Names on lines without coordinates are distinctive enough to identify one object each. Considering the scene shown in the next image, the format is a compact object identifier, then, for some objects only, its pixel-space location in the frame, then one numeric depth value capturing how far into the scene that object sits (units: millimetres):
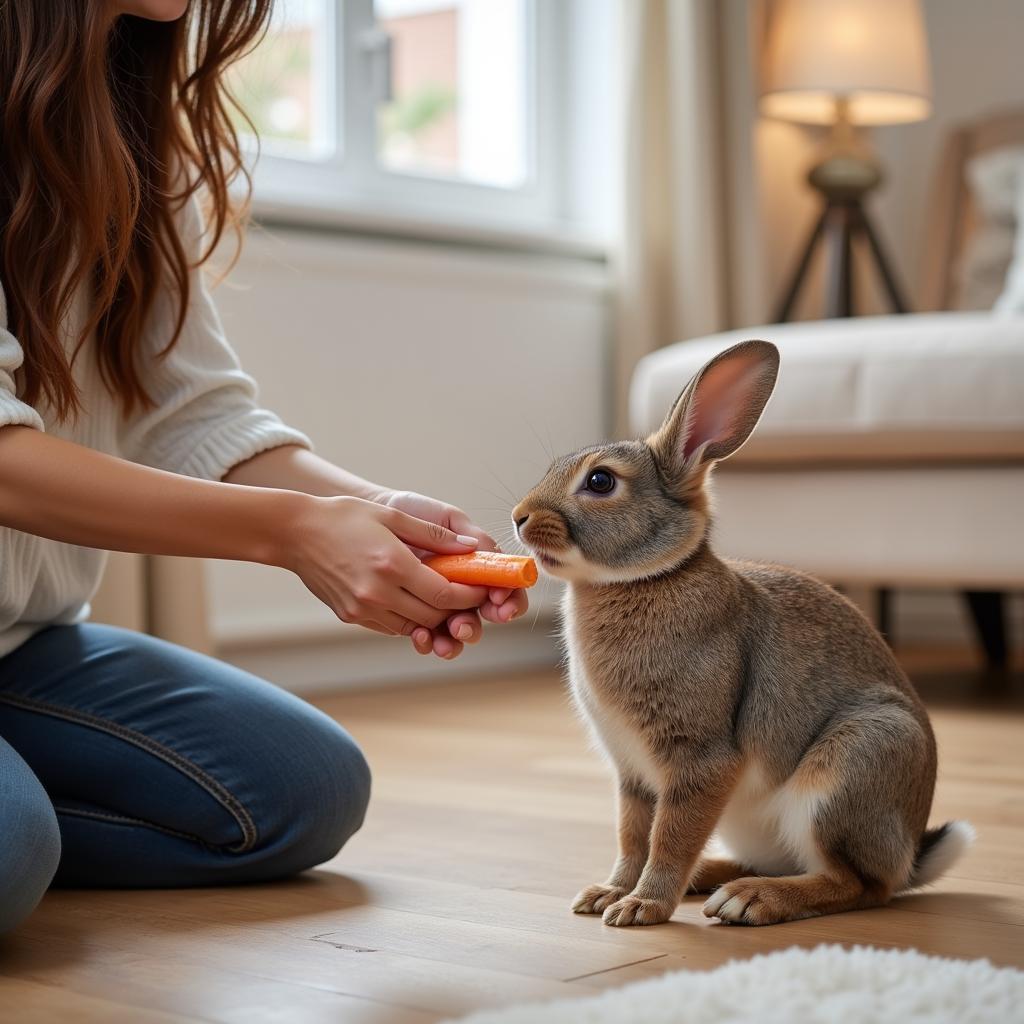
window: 3258
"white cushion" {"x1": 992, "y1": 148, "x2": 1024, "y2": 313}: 3133
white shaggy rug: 1003
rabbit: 1343
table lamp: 3510
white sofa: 2631
